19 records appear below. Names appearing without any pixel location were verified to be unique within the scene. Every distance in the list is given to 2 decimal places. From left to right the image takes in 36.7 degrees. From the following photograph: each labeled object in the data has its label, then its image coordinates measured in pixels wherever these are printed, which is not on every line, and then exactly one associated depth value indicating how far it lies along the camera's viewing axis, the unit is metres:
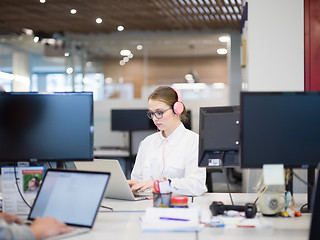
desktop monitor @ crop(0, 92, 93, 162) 2.54
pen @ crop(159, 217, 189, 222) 2.29
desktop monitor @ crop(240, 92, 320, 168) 2.42
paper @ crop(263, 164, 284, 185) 2.39
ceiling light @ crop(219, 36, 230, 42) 9.41
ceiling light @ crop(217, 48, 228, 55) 9.52
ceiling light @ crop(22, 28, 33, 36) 8.84
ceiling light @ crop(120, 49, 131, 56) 9.41
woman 3.41
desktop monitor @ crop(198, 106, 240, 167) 2.94
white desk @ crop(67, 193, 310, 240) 2.10
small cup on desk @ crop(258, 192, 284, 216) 2.51
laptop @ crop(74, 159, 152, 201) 2.84
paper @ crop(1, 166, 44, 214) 2.58
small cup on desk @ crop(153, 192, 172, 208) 2.56
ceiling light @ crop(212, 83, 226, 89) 9.38
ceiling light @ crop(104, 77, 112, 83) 9.39
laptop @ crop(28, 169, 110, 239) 2.22
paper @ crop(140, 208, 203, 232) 2.18
